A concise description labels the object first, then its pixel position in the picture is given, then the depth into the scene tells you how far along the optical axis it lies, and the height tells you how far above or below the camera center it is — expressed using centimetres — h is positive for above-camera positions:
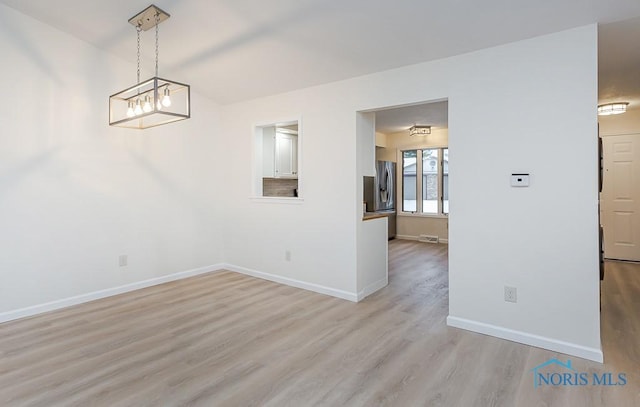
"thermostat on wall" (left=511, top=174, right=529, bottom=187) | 272 +17
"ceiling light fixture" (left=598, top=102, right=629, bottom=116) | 473 +129
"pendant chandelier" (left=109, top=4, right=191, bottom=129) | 284 +110
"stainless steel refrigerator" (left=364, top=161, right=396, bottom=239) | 707 +22
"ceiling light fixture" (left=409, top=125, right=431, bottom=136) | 673 +141
